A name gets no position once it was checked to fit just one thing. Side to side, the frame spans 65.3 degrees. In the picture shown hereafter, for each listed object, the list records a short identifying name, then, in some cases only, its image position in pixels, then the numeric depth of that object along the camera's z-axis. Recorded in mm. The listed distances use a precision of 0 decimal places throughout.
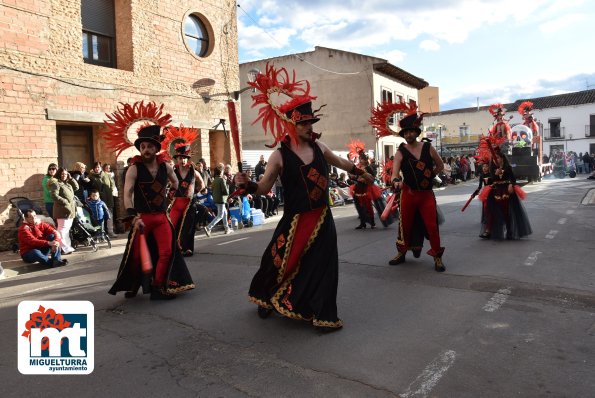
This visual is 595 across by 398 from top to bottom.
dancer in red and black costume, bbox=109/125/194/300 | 5602
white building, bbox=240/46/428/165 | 29922
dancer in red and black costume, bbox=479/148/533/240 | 8586
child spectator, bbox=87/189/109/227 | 10938
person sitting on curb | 8734
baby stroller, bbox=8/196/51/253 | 10117
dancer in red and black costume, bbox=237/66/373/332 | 4316
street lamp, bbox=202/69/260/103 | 16188
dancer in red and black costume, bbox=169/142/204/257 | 8102
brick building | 10922
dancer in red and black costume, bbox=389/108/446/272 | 6434
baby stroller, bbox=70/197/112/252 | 10258
